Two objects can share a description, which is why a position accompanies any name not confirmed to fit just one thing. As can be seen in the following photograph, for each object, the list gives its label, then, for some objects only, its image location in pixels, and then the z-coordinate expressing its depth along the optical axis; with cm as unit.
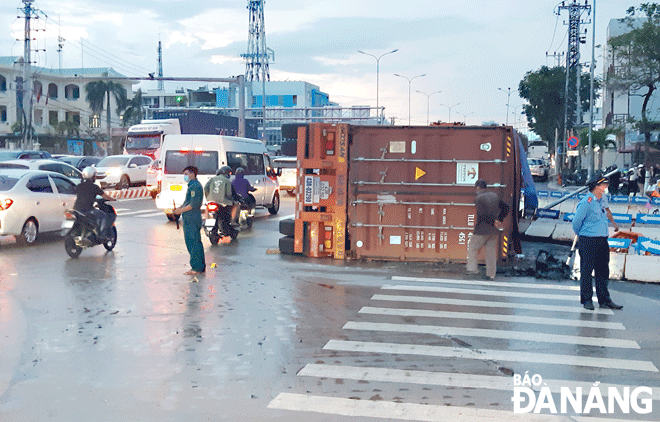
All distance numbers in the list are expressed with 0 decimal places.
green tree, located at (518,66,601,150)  7094
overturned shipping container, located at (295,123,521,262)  1382
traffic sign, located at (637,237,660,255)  1284
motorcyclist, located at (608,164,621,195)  3353
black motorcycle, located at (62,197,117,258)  1403
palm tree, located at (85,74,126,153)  8069
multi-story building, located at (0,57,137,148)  7762
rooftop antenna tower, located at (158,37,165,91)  16650
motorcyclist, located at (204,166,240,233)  1677
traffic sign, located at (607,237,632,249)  1318
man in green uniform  1195
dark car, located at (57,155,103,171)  3659
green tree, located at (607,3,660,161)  4666
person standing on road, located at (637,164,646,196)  3777
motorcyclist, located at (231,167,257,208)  1864
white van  2053
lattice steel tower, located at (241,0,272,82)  10594
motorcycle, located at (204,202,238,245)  1650
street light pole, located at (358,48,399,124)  6959
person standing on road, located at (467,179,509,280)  1228
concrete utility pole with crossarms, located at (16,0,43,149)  5031
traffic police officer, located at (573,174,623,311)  966
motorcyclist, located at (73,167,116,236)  1417
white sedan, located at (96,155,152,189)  3397
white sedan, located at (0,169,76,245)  1523
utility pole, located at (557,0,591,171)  6631
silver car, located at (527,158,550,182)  5966
